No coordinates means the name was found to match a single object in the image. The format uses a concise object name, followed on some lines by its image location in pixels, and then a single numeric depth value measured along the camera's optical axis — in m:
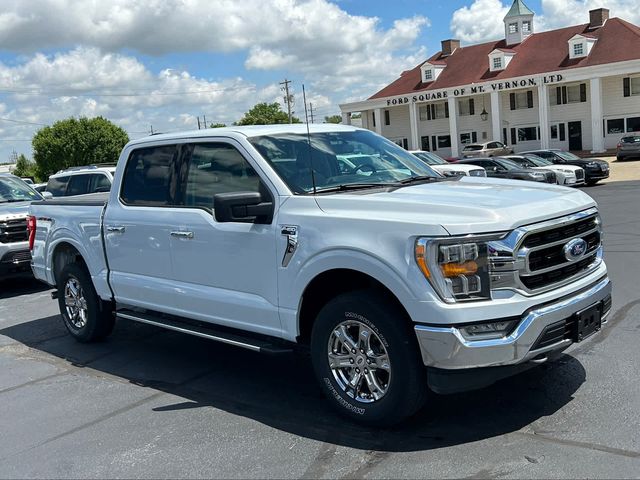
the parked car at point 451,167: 20.60
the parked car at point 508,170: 23.33
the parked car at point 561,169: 24.44
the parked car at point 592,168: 26.26
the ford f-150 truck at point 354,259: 3.81
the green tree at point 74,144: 76.94
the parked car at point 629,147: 35.22
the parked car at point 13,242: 10.08
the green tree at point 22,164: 117.88
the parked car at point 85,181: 13.37
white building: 43.50
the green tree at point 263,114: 95.80
